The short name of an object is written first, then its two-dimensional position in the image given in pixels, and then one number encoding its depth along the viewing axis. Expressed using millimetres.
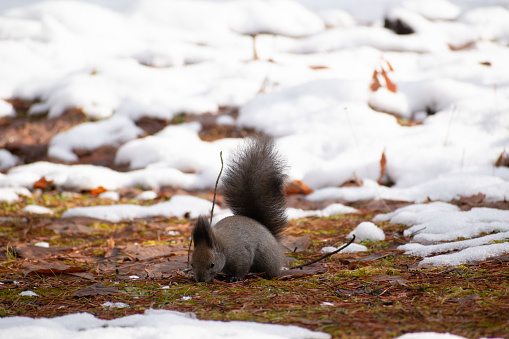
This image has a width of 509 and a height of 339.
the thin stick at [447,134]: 11266
